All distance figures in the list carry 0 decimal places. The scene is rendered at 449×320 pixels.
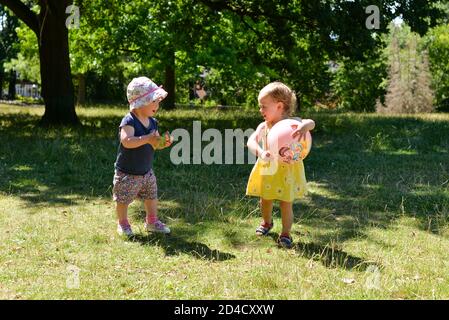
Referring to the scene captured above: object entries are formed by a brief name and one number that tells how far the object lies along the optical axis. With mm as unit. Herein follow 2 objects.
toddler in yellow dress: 5160
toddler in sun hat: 5270
